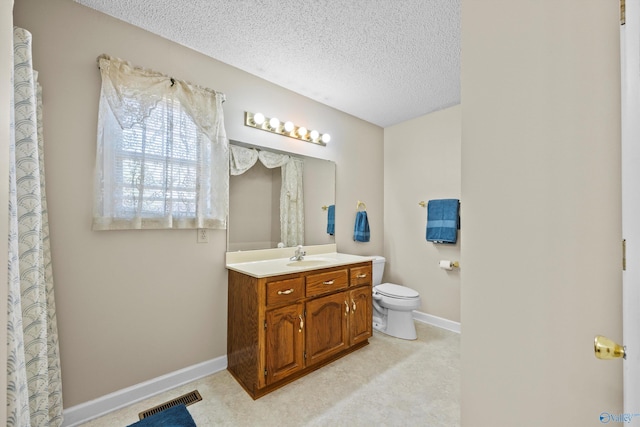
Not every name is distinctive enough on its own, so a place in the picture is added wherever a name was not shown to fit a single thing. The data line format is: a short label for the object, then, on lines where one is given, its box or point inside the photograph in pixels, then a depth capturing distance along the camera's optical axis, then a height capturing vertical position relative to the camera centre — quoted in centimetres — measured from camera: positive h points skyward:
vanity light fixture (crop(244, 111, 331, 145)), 227 +81
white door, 47 +4
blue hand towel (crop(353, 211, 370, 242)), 312 -16
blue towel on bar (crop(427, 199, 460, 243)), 279 -5
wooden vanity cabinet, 177 -82
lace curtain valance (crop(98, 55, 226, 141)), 162 +81
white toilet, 260 -98
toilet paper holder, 284 -53
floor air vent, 161 -122
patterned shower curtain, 117 -8
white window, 162 +42
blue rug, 147 -118
